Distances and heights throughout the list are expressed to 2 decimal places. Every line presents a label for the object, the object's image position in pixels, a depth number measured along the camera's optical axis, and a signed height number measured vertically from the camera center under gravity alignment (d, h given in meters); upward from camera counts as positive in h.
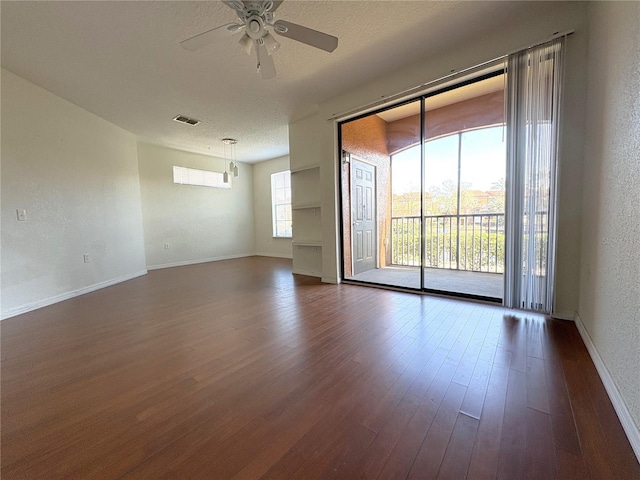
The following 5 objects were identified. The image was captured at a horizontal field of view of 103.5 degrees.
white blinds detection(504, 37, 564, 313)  2.23 +0.43
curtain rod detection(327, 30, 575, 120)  2.25 +1.57
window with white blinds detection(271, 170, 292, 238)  7.11 +0.61
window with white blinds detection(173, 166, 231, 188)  6.23 +1.27
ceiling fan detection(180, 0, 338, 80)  1.71 +1.43
